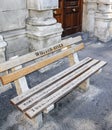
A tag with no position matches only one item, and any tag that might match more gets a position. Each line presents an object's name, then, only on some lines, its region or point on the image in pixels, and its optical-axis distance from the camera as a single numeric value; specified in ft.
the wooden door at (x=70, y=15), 10.58
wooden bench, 4.58
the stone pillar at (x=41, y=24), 7.52
